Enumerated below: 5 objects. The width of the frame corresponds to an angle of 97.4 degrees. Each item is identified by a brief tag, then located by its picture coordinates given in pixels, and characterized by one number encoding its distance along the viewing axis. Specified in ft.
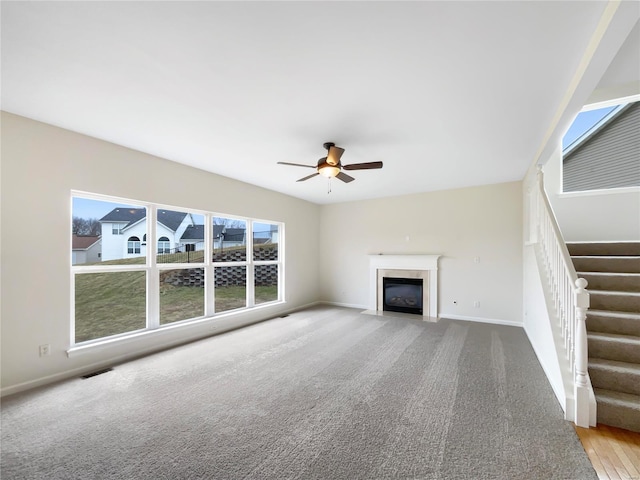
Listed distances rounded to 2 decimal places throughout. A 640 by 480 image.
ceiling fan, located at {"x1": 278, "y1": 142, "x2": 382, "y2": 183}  10.59
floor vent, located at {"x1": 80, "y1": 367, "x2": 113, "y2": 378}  10.36
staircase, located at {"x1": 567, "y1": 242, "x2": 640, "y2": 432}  7.36
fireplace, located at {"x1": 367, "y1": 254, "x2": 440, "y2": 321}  19.51
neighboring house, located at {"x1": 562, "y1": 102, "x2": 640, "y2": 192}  13.46
